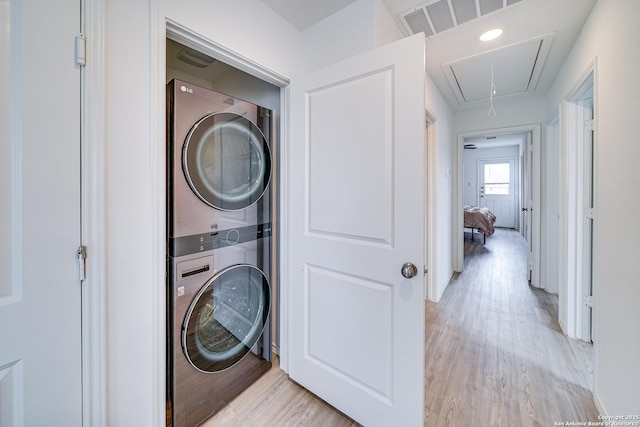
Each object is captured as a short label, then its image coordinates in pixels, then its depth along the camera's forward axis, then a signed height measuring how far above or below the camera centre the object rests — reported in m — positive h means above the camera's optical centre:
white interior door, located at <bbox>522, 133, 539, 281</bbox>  3.27 -0.09
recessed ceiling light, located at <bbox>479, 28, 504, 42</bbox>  1.81 +1.35
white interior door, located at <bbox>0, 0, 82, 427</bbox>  0.73 -0.02
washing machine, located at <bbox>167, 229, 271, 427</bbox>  1.21 -0.64
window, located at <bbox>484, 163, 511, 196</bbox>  7.49 +1.03
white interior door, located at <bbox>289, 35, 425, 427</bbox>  1.10 -0.12
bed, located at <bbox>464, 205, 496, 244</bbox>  5.46 -0.20
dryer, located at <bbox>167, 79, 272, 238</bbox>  1.17 +0.28
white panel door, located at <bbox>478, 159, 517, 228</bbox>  7.44 +0.72
